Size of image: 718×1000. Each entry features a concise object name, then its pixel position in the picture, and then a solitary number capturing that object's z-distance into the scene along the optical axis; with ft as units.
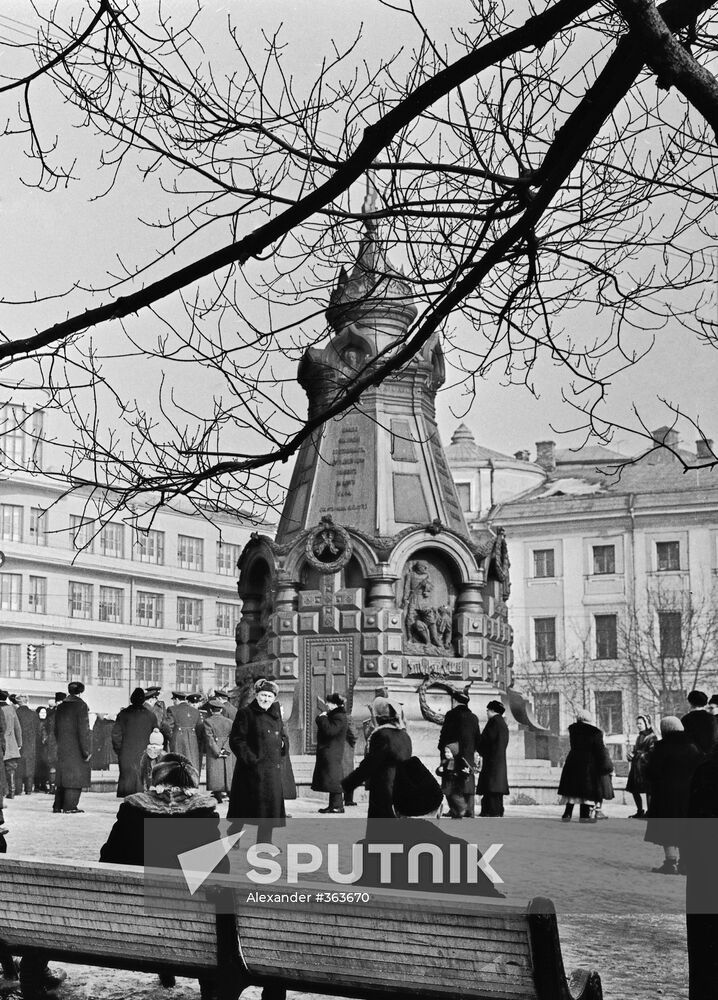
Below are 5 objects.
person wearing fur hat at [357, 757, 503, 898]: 22.35
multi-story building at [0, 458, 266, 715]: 204.23
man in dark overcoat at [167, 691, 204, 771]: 69.21
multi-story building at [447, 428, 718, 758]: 173.17
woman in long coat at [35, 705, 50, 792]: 87.45
